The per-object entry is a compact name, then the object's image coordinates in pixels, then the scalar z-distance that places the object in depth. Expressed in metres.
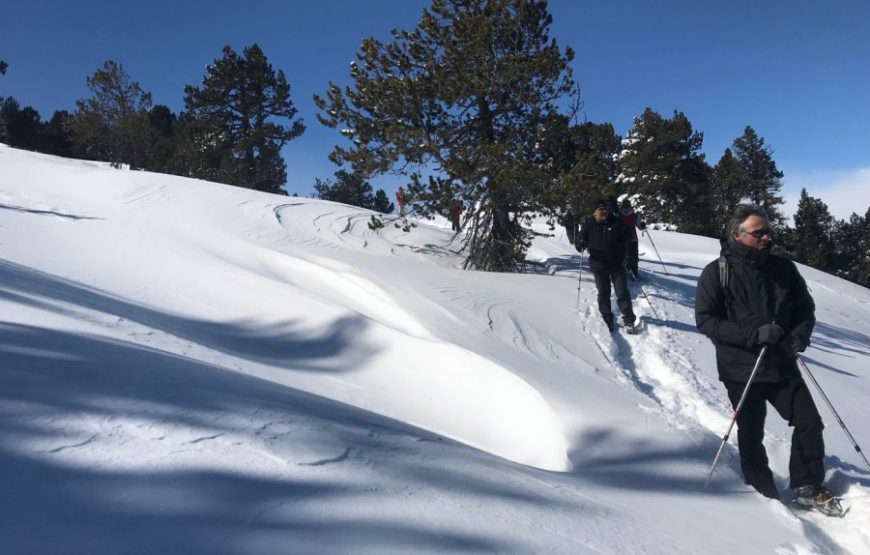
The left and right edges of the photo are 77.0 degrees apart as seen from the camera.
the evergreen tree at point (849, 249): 45.25
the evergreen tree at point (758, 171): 38.50
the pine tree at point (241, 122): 30.17
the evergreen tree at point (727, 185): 37.88
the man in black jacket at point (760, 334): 3.40
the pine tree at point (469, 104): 9.91
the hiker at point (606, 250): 7.65
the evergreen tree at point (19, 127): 42.12
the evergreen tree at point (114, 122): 34.09
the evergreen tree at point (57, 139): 43.69
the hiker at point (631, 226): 10.70
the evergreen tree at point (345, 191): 35.78
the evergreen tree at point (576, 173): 9.57
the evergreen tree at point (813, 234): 43.09
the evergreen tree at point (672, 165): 30.03
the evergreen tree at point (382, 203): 39.50
